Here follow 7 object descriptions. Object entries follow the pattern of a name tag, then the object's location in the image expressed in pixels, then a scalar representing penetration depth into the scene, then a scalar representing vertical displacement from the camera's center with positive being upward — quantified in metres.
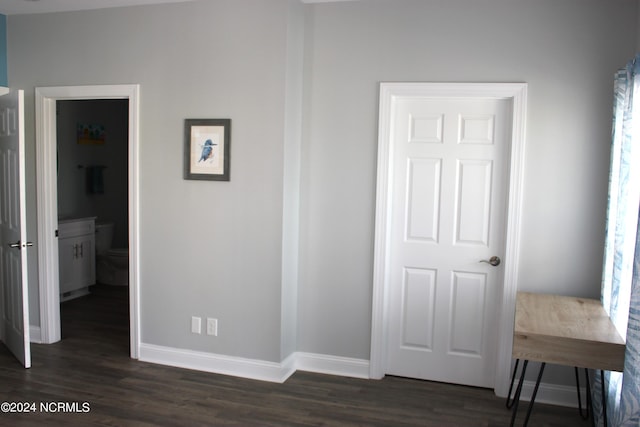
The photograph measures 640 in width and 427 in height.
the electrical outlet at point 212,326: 4.11 -1.12
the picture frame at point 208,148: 3.96 +0.18
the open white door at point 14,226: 3.97 -0.43
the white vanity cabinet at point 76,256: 5.93 -0.93
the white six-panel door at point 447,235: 3.80 -0.38
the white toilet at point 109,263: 6.50 -1.06
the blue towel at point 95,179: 6.77 -0.11
